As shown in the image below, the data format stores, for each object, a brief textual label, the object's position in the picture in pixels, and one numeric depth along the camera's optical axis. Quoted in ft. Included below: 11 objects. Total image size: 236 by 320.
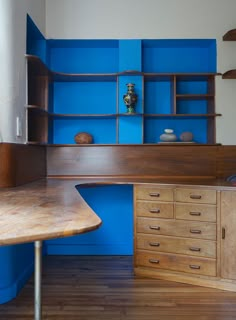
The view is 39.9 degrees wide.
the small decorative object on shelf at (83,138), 11.25
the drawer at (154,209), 9.39
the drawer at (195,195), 8.94
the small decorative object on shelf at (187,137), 11.17
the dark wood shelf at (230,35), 10.57
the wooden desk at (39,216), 3.03
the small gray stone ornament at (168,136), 11.11
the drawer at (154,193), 9.41
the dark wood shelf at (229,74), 10.60
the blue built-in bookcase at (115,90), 11.70
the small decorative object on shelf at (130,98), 10.86
